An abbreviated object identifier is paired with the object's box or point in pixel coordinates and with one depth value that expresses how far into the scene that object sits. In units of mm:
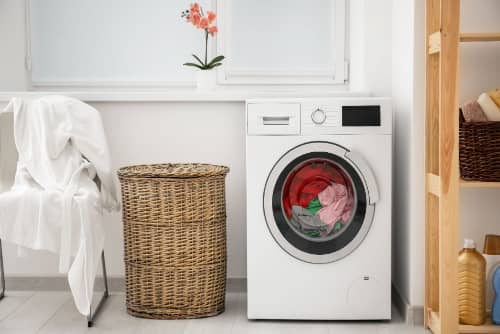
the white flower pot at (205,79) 3484
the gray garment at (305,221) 2904
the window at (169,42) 3771
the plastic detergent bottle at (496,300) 2678
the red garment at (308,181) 2900
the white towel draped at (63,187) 2740
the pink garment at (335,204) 2896
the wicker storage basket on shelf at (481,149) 2545
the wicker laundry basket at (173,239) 2906
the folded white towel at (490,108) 2590
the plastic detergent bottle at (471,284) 2670
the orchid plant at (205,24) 3486
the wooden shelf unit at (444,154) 2516
